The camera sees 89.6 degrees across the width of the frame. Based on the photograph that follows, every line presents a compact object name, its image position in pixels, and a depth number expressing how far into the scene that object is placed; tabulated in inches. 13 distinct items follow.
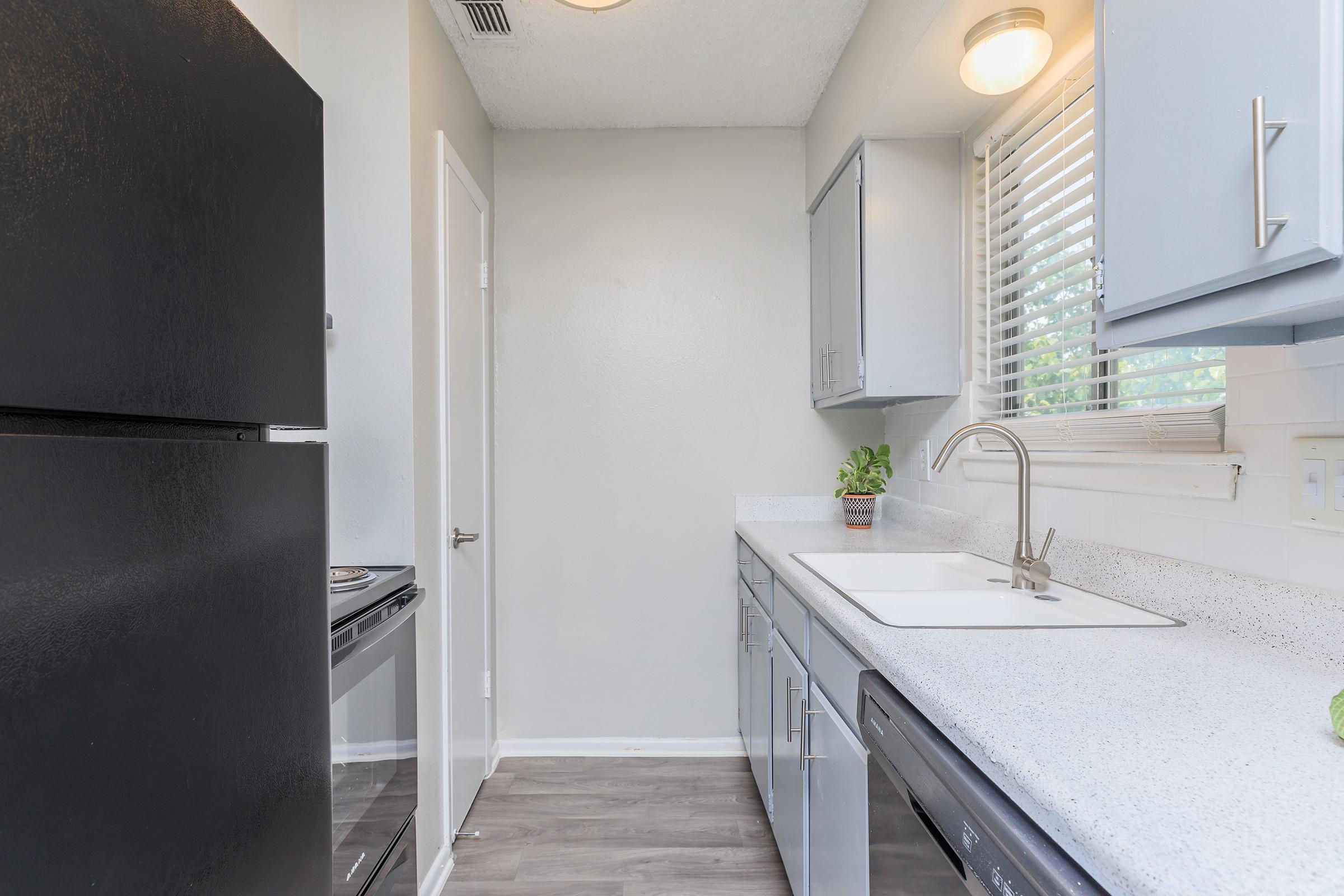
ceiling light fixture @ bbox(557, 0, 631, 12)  66.7
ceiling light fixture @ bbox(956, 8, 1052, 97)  56.0
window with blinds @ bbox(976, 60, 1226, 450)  50.7
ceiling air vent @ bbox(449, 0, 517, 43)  76.5
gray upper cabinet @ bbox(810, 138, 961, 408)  81.2
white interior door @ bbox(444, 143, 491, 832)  82.4
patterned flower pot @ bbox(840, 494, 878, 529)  97.5
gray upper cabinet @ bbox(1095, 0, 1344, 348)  25.6
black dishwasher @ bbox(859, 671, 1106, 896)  24.7
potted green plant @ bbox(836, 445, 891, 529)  97.7
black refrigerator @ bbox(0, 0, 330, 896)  12.4
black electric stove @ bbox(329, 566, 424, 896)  46.2
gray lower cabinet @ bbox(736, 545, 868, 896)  48.2
